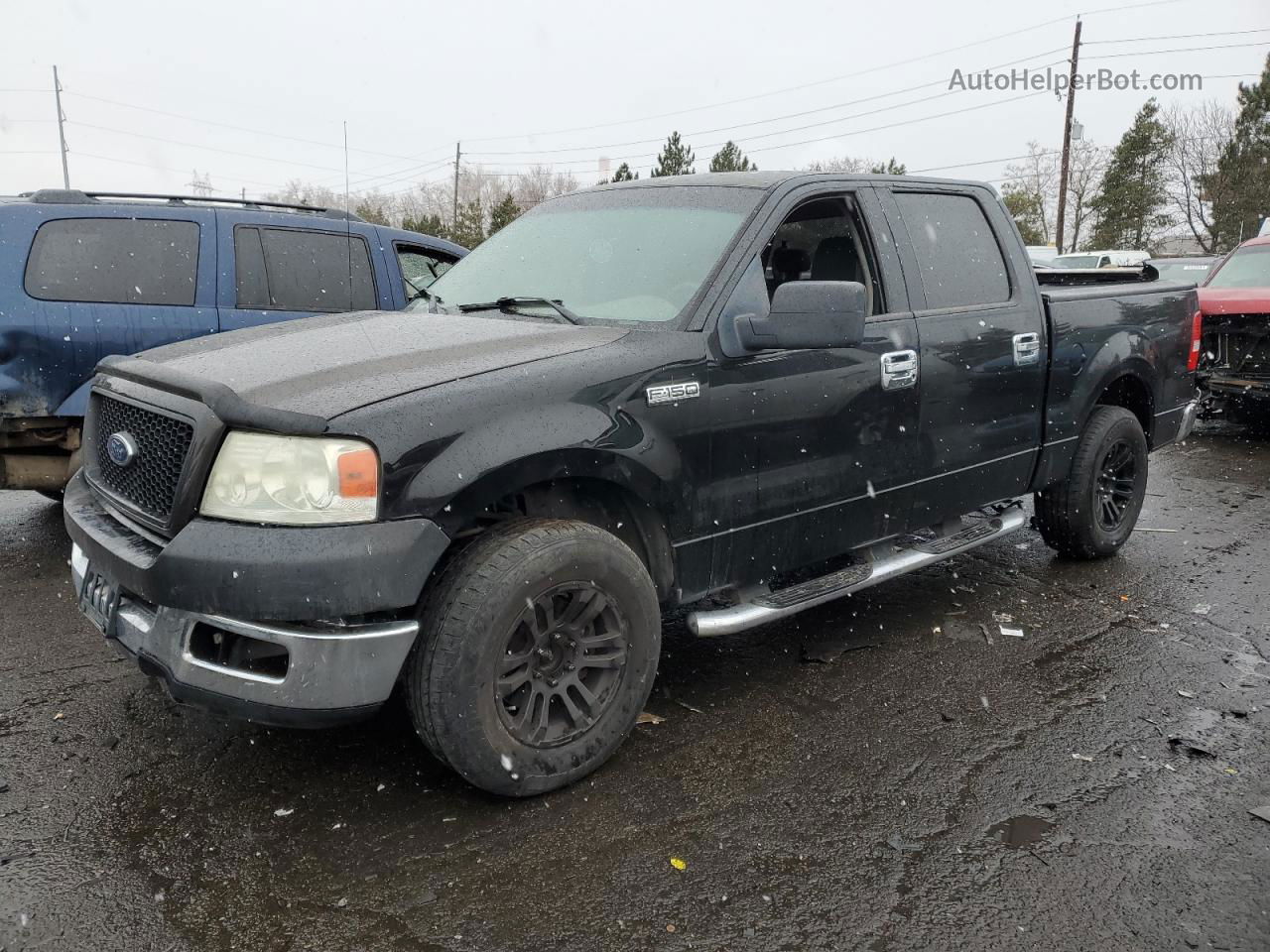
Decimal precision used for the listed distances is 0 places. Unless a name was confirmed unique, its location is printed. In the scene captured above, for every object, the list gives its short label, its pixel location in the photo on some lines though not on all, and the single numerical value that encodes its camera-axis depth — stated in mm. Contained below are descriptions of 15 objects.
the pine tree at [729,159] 39316
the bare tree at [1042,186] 56938
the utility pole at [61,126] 57700
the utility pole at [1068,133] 32406
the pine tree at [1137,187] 46469
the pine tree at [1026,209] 51178
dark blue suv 4828
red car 8578
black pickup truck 2441
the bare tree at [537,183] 67075
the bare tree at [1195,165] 46938
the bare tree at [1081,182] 54750
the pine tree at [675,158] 36750
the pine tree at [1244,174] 43281
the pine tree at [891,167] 37125
